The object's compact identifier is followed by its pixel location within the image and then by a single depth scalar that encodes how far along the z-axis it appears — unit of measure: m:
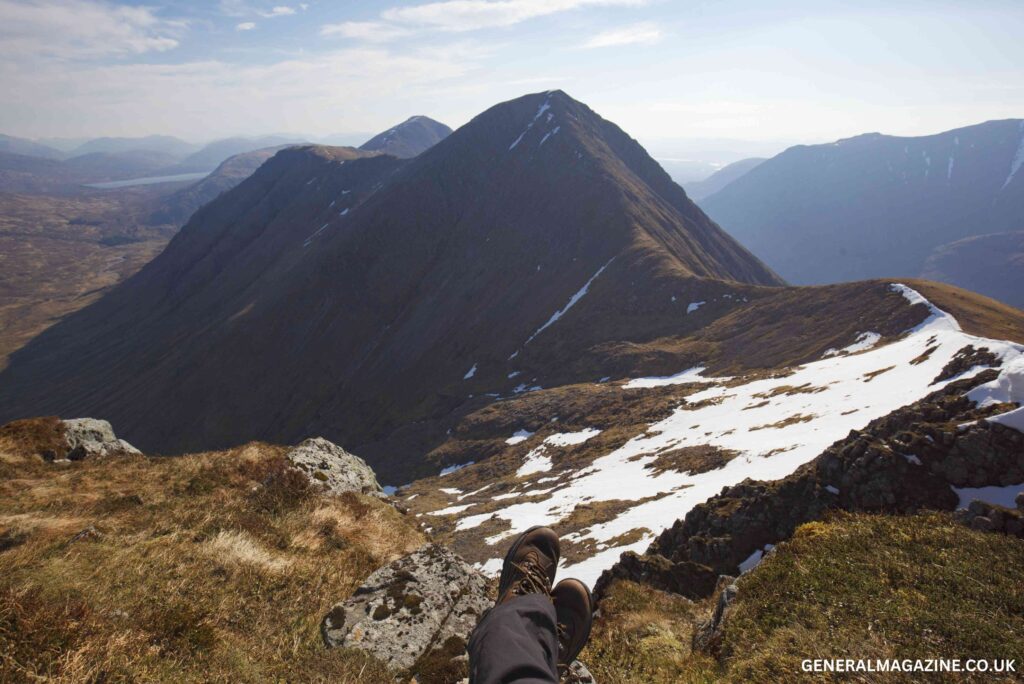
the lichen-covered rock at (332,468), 15.61
